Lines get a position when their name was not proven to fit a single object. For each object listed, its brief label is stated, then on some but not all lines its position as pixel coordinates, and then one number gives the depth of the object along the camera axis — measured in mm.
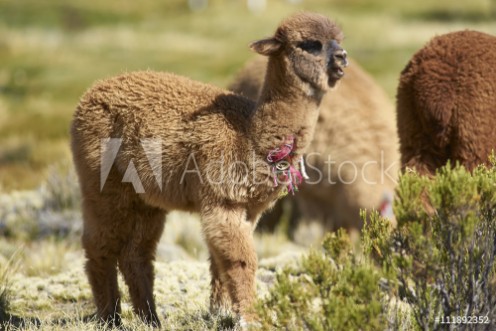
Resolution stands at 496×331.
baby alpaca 11039
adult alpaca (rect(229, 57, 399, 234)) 19859
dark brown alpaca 12461
